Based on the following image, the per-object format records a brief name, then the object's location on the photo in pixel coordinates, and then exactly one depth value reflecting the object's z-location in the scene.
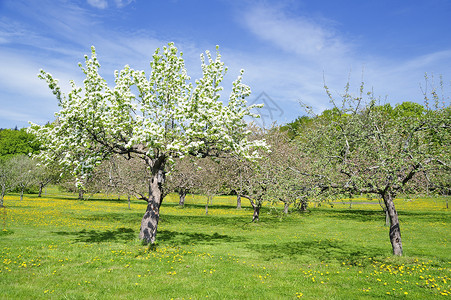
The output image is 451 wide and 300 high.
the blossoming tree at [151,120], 15.42
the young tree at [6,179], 40.15
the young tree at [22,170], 45.34
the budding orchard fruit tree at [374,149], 13.10
